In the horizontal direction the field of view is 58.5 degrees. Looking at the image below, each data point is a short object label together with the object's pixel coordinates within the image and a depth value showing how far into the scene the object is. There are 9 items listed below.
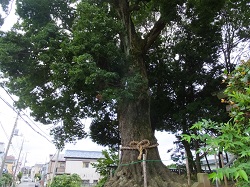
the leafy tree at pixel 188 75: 9.59
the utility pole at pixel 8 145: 15.26
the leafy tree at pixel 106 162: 10.88
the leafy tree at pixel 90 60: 6.62
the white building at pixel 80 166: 26.84
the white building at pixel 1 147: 36.72
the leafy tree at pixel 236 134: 1.52
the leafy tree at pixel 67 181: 13.69
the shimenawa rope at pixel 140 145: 6.96
